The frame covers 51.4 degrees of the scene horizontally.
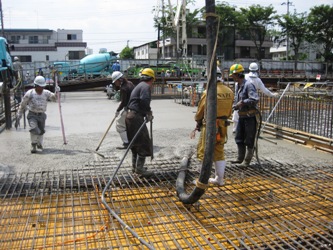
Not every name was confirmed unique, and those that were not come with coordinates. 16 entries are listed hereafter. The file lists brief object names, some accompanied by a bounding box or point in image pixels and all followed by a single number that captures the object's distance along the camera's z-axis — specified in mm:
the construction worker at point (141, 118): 5059
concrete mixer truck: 24094
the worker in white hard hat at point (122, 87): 6586
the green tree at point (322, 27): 39469
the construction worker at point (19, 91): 12445
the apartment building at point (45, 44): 54188
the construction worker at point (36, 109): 6773
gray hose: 3012
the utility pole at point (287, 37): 44562
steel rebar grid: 3273
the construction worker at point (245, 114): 5469
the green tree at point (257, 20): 43469
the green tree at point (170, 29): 42919
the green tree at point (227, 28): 43969
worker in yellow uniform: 4336
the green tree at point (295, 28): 41594
